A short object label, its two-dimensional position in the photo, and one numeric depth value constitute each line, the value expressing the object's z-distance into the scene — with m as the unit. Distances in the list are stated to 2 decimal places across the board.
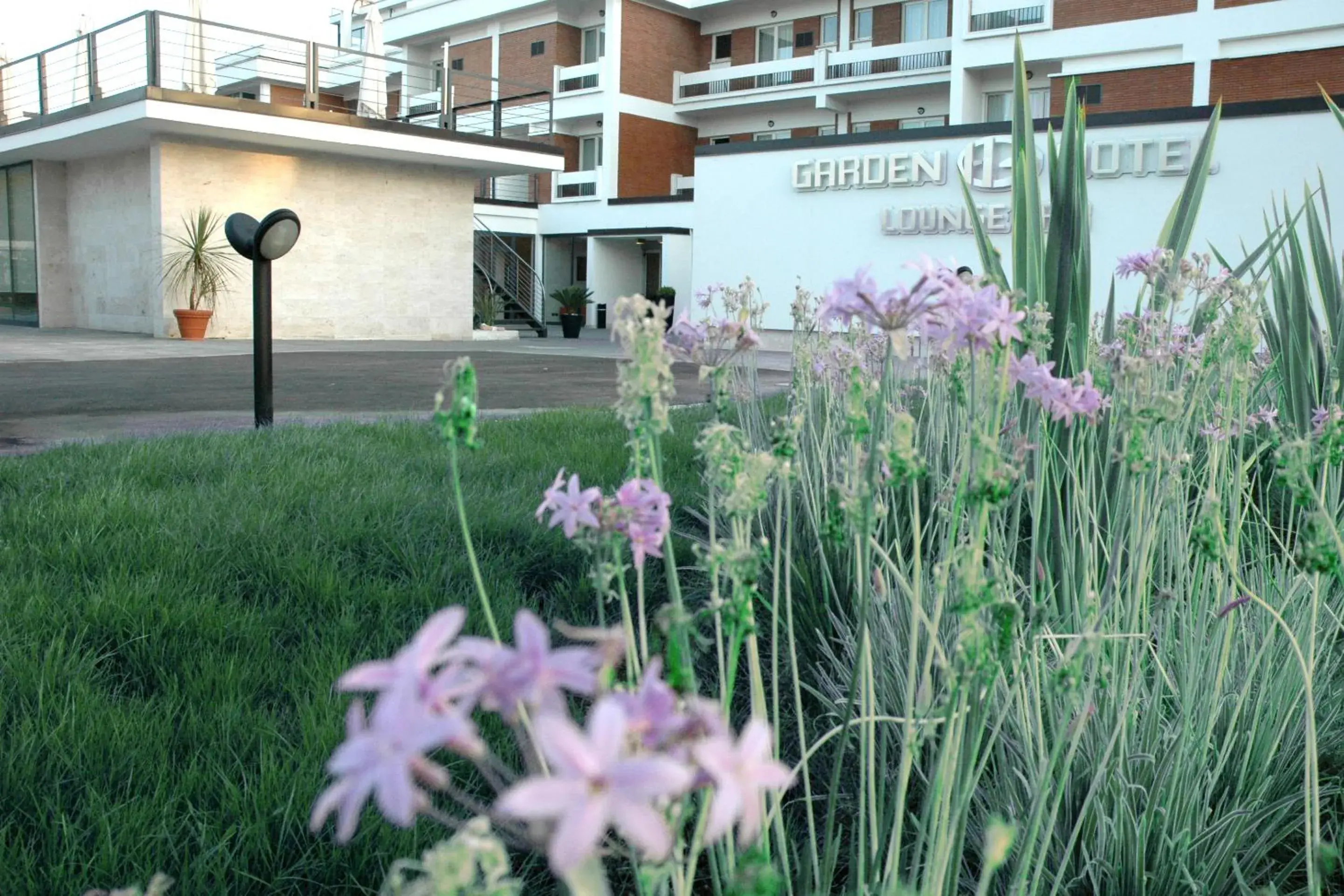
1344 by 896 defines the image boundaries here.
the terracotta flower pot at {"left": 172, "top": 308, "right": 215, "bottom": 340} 15.34
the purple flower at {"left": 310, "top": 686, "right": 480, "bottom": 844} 0.38
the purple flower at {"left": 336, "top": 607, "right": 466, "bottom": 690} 0.40
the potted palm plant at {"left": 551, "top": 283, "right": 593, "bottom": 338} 22.14
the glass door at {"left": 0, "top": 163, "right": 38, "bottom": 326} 18.66
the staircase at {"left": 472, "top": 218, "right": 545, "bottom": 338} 22.81
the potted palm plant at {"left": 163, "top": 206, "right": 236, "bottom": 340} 15.75
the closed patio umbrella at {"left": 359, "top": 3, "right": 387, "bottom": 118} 19.91
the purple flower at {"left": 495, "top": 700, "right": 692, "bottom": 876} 0.35
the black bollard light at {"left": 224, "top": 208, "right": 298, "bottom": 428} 4.96
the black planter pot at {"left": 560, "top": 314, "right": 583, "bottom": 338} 22.09
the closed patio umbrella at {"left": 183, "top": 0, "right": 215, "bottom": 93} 16.10
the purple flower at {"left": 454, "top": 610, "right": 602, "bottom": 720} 0.41
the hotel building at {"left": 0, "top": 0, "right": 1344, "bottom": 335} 15.38
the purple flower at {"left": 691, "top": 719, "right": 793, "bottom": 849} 0.40
